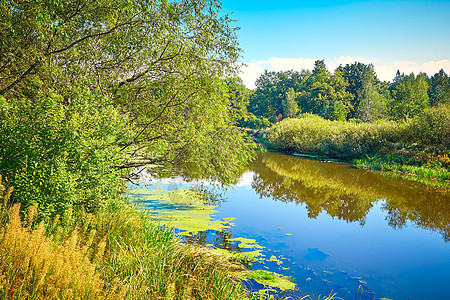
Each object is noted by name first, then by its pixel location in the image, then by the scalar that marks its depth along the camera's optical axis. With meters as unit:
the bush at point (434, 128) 23.19
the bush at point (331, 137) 28.03
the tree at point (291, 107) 61.88
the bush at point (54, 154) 4.64
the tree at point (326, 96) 58.56
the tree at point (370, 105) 56.37
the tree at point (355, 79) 62.56
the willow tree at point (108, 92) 4.82
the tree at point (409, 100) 48.34
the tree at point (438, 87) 64.70
